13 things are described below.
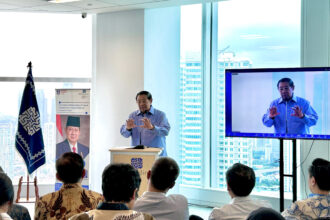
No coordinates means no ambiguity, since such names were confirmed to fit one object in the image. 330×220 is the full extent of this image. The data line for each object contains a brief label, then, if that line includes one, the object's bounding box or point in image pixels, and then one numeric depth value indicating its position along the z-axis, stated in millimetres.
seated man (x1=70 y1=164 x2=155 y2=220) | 2023
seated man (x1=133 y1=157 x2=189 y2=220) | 2725
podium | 4859
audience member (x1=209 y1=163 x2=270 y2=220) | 2654
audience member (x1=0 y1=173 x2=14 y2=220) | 2029
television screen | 4910
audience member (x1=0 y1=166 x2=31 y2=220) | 2625
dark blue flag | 6711
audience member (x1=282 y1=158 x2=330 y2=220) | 2783
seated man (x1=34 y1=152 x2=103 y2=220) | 2629
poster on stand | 6945
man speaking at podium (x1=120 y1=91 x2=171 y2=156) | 5656
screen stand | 5039
